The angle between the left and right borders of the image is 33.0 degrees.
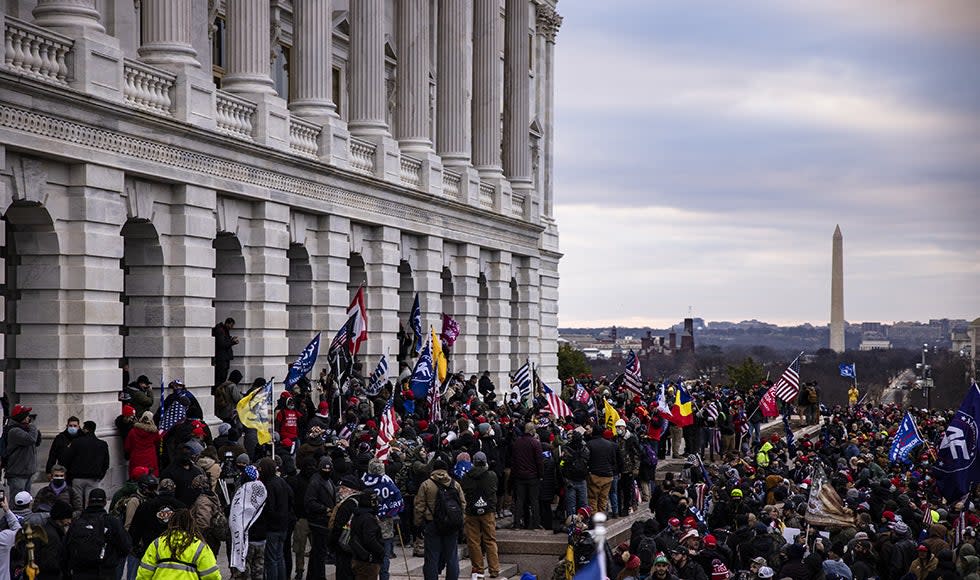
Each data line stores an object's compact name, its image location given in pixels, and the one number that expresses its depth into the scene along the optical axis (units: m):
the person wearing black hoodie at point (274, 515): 21.27
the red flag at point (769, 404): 43.56
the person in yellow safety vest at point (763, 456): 34.44
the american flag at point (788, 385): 43.34
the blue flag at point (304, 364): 29.22
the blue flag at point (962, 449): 25.11
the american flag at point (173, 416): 26.22
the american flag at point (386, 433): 24.80
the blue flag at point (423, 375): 31.47
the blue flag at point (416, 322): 37.03
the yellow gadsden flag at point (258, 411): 24.55
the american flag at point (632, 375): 44.00
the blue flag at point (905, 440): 34.78
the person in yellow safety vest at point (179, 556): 15.56
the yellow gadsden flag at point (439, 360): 32.89
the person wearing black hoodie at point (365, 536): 20.59
